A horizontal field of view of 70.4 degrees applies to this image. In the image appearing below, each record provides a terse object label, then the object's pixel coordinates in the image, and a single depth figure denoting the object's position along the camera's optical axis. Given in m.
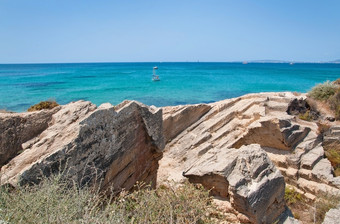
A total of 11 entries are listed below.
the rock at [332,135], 9.52
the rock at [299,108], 12.11
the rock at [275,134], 9.80
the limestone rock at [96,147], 4.51
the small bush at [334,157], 8.67
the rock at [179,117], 11.04
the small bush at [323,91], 14.14
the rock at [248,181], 5.74
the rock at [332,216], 5.38
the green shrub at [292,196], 7.88
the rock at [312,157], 8.70
